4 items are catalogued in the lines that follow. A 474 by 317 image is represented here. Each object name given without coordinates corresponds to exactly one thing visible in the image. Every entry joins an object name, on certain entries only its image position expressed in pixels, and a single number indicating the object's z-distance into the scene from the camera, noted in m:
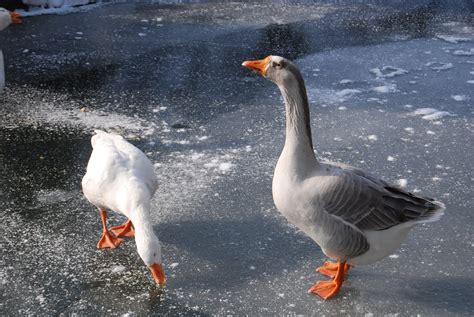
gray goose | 3.39
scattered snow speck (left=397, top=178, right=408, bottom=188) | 4.78
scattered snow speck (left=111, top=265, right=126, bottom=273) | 3.83
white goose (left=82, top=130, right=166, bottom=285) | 3.47
